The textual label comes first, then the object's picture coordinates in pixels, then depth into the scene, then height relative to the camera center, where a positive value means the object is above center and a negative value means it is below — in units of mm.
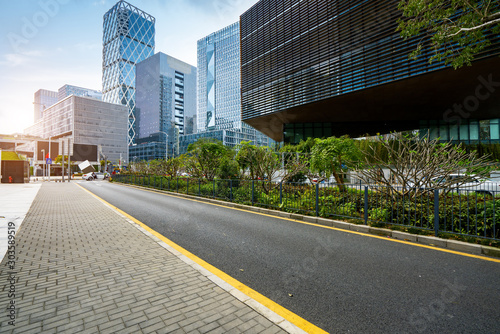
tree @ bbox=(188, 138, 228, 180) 15664 +1081
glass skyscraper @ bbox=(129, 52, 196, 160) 137500 +43252
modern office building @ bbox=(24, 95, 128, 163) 106750 +22838
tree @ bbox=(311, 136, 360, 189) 9727 +649
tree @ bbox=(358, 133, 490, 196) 6650 +93
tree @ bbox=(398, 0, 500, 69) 5957 +3919
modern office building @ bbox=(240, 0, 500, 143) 15781 +7017
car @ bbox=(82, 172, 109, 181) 44475 -1258
